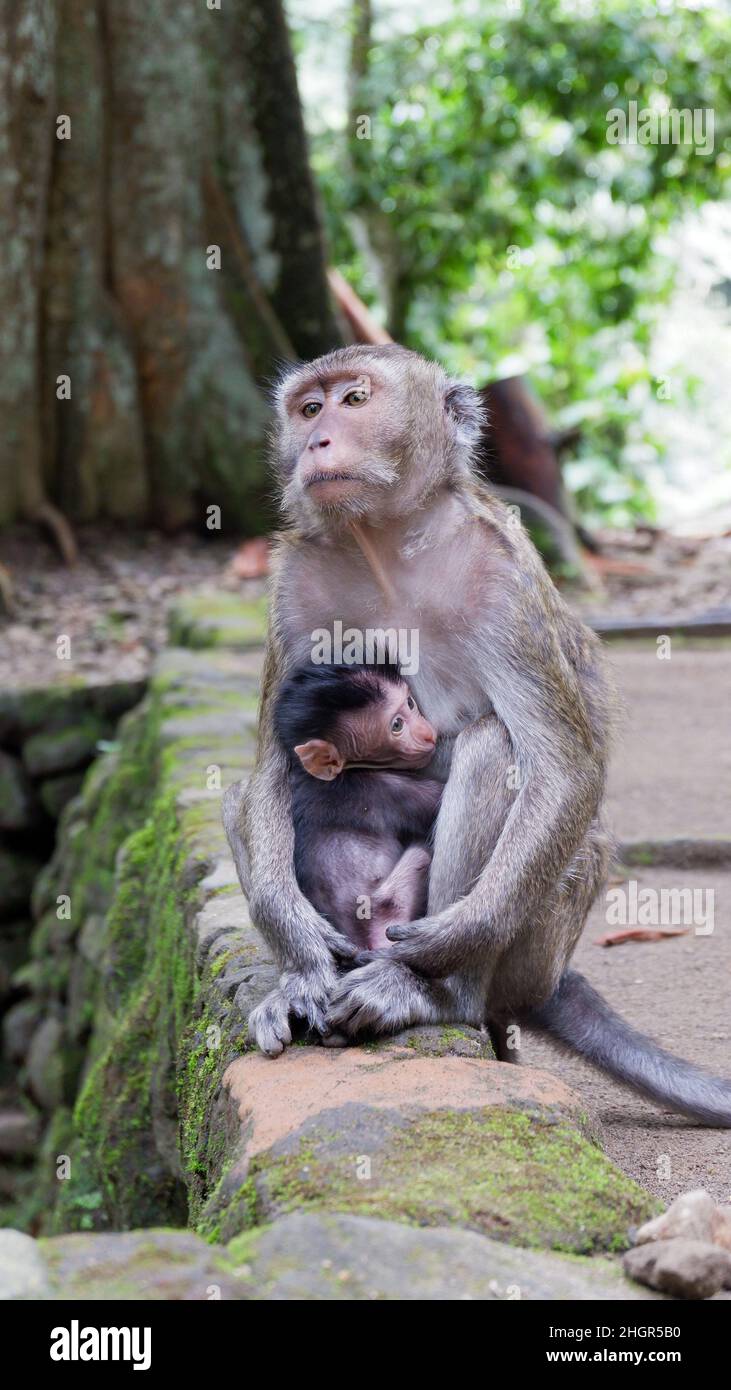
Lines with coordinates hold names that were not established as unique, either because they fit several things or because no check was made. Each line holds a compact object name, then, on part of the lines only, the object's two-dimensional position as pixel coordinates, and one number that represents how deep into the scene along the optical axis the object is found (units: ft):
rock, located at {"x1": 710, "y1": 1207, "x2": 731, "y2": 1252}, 7.75
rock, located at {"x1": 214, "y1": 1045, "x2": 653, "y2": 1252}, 7.79
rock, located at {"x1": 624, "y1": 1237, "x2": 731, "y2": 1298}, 7.06
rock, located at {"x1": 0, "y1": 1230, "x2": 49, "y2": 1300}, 6.49
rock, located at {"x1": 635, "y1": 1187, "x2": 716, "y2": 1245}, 7.62
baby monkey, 11.11
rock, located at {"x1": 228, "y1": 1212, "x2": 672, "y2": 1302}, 6.81
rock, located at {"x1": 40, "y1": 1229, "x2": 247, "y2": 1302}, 6.57
